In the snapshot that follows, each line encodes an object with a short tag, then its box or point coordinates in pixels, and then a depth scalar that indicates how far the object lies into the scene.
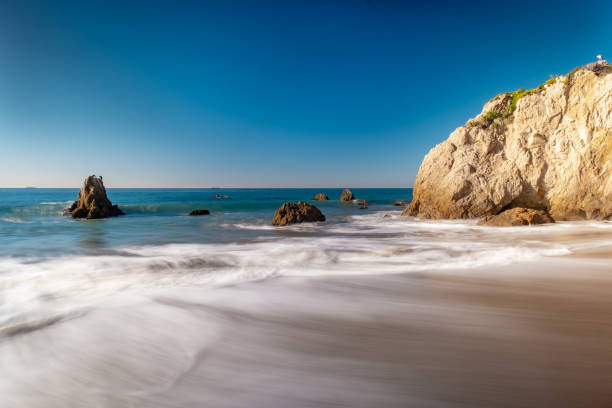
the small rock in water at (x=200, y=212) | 23.14
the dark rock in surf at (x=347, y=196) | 44.50
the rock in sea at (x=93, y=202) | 20.30
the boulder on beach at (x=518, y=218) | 10.41
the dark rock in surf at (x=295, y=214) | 14.30
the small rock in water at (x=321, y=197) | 50.12
